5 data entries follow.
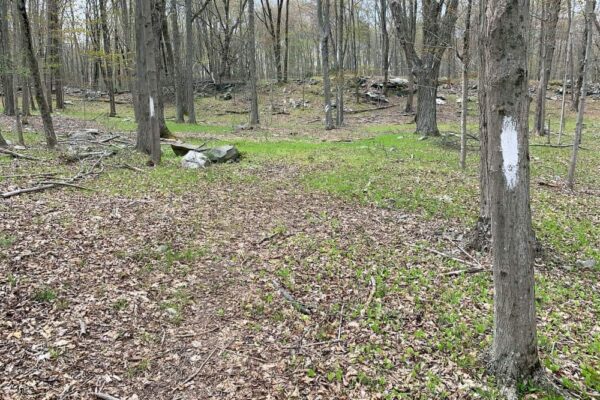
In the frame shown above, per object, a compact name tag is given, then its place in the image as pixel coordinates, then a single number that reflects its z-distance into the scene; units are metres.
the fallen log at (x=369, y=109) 31.78
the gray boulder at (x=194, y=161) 12.38
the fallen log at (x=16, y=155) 11.20
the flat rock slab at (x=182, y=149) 14.00
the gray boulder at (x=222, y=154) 13.41
